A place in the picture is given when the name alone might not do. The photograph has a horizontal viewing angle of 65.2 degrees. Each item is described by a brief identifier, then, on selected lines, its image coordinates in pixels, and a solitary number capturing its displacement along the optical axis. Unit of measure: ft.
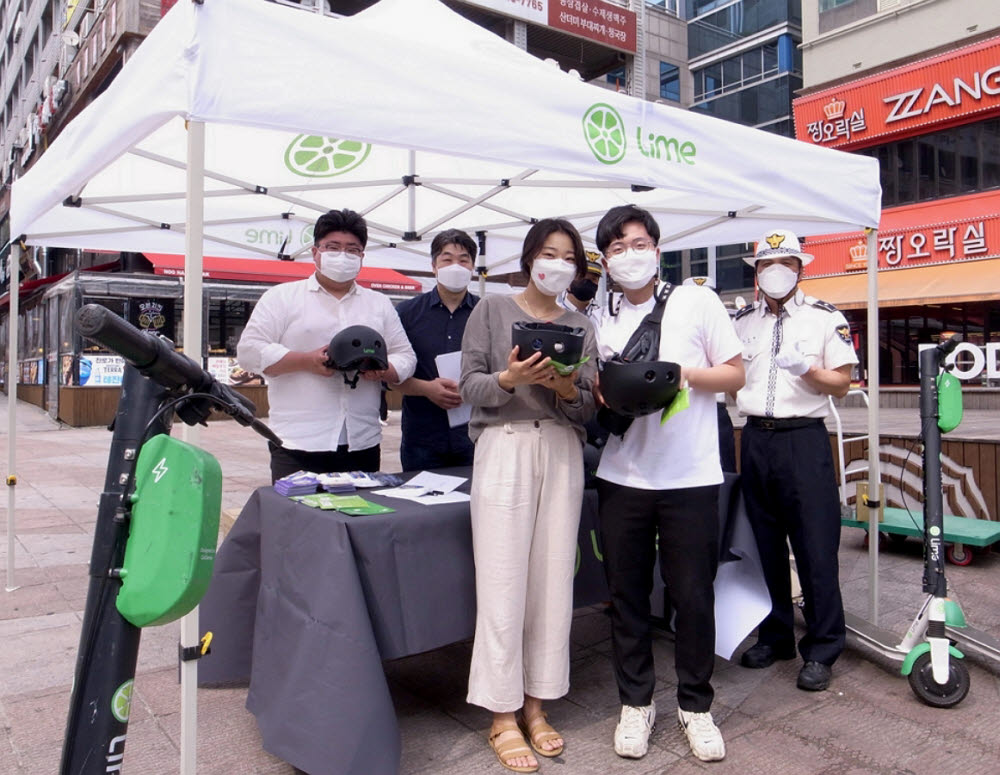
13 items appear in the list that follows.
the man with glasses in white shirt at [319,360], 10.50
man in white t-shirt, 8.59
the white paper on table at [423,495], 9.32
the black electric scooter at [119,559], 4.74
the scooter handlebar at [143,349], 4.46
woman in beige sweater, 8.41
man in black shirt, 11.97
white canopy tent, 7.48
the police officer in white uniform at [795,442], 10.42
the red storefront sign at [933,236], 55.31
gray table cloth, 7.64
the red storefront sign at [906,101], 55.31
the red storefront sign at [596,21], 78.43
